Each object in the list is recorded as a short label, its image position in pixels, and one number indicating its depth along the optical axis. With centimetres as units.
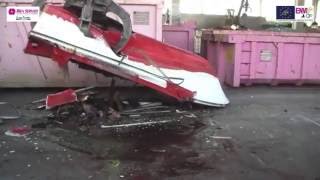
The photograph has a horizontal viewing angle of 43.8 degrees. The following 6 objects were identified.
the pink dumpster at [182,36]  820
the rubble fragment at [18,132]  485
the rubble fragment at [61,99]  561
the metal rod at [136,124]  519
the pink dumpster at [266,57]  769
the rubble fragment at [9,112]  552
